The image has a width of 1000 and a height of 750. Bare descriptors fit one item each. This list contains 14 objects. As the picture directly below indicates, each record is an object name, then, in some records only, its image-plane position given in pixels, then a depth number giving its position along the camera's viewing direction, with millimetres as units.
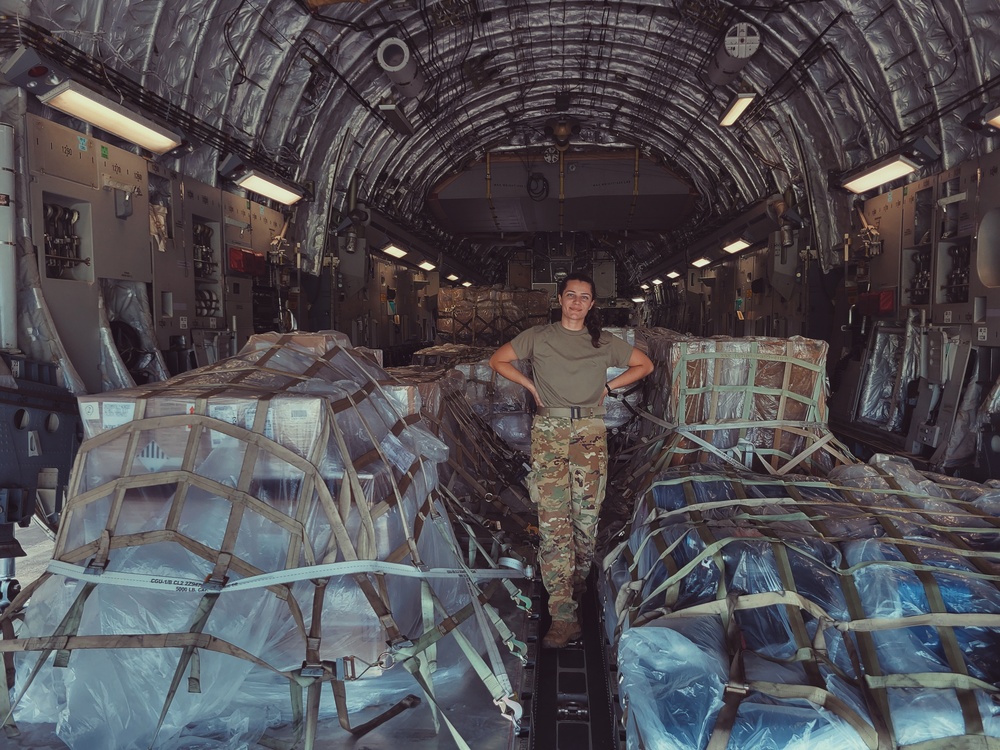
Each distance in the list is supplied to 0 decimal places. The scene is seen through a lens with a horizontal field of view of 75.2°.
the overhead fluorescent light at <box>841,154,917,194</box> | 7660
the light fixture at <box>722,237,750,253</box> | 13336
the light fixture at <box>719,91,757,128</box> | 9273
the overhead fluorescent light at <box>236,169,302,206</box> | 8406
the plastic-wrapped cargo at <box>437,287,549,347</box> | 13883
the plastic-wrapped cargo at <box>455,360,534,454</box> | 7879
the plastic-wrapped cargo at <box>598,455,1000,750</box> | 2057
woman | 3844
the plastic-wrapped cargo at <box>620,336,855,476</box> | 5098
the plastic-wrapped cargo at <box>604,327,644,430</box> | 7723
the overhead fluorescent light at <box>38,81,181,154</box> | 5076
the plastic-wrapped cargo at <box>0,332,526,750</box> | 2543
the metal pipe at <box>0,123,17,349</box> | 4773
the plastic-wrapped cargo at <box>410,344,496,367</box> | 8859
